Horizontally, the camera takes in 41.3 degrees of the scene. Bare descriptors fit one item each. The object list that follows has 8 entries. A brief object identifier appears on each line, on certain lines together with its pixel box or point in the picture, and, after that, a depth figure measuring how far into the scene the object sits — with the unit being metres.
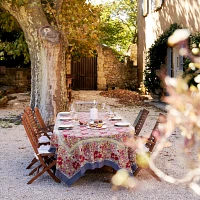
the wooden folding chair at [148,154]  3.58
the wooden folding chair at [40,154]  3.56
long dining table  3.42
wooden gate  14.56
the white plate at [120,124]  3.80
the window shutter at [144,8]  12.69
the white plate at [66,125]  3.70
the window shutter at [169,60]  9.93
